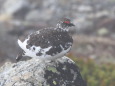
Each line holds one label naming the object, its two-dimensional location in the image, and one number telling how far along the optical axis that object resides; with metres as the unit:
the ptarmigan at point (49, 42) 8.16
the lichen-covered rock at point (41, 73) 8.50
